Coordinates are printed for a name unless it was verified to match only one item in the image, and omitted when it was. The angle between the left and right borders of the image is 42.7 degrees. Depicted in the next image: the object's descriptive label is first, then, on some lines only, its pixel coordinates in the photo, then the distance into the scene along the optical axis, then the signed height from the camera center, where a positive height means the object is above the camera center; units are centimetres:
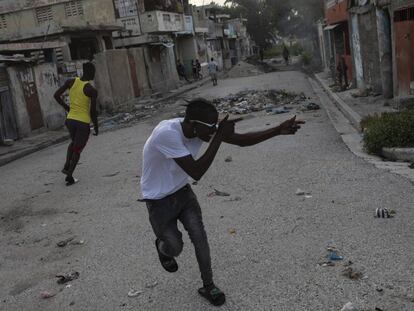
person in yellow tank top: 805 -61
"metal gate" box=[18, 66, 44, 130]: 1708 -56
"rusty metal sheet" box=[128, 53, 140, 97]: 2828 -58
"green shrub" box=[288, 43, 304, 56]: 6844 -145
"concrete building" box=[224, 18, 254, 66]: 6638 +98
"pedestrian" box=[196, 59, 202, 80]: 4197 -126
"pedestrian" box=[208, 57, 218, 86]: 3272 -117
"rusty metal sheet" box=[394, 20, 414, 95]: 1202 -73
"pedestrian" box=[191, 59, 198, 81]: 4178 -127
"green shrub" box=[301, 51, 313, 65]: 4447 -185
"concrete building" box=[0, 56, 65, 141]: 1596 -57
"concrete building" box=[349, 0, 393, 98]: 1380 -57
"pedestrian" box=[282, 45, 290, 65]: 5012 -144
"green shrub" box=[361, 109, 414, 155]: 771 -158
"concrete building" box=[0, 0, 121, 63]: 2691 +337
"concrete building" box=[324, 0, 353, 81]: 2102 -2
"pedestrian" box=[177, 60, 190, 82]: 3978 -112
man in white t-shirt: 339 -74
